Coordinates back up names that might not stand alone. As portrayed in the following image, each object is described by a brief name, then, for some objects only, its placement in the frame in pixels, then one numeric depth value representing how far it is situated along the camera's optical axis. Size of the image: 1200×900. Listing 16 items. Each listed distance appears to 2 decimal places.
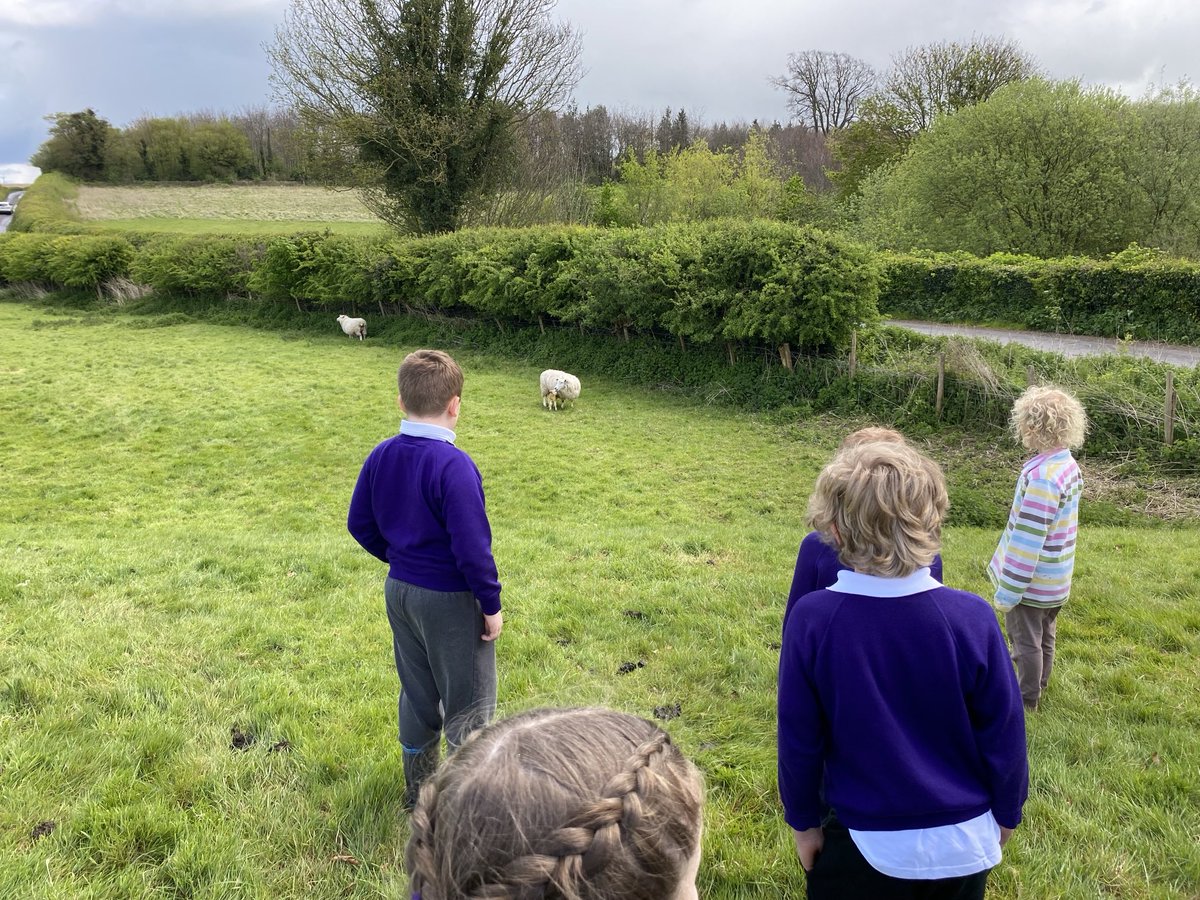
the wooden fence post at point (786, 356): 14.91
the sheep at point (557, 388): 15.22
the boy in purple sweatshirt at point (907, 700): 1.77
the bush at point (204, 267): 25.91
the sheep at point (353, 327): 22.75
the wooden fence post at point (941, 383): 12.64
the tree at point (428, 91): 25.38
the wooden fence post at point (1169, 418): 10.61
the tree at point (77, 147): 54.38
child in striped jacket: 3.45
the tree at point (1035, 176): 24.42
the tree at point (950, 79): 40.53
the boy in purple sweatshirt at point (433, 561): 2.77
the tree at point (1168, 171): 23.70
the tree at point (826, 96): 60.44
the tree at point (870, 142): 43.25
